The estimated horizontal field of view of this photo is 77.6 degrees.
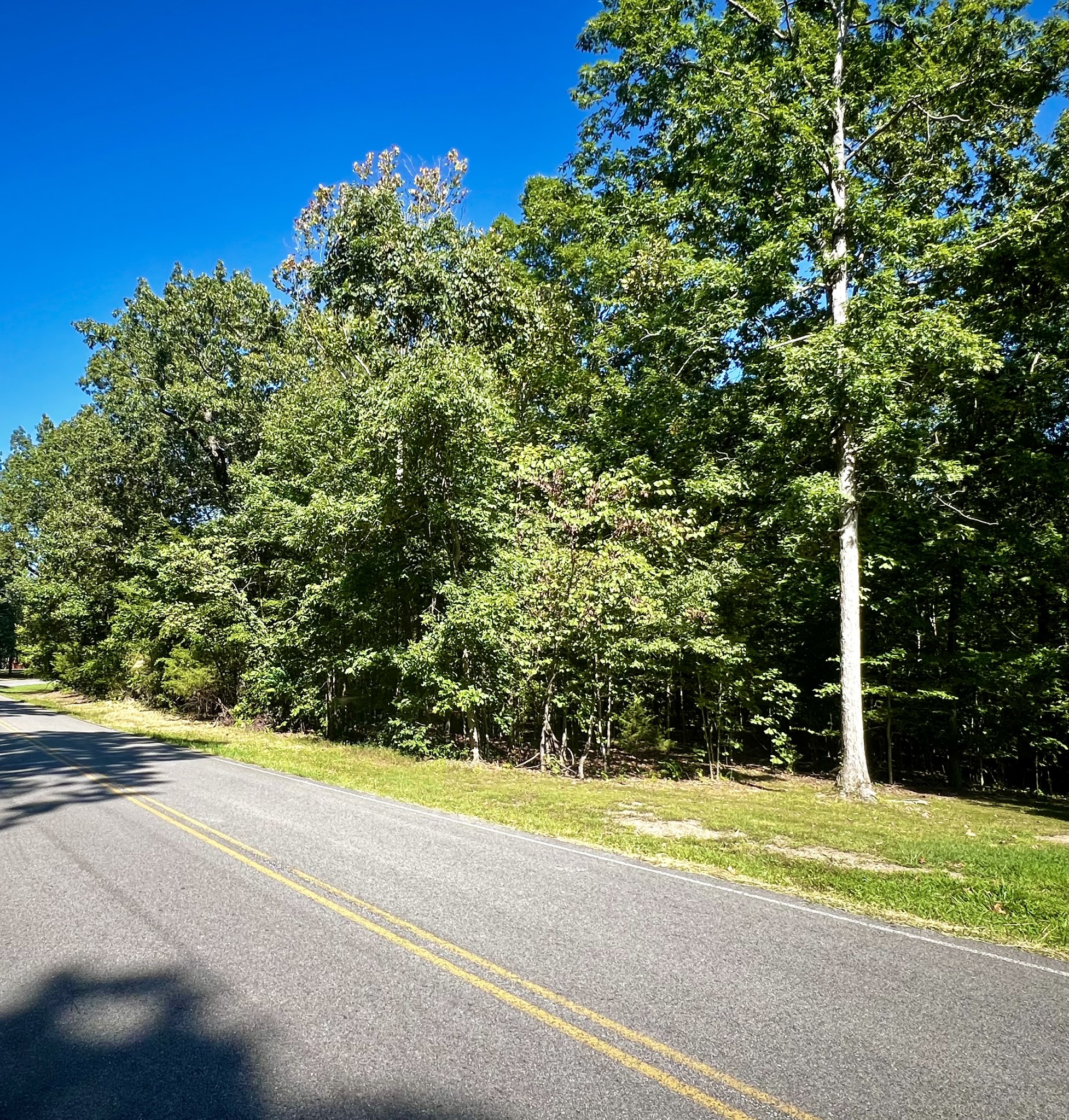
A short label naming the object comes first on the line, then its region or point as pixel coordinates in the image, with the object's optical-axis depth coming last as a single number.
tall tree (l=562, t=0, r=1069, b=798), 12.43
